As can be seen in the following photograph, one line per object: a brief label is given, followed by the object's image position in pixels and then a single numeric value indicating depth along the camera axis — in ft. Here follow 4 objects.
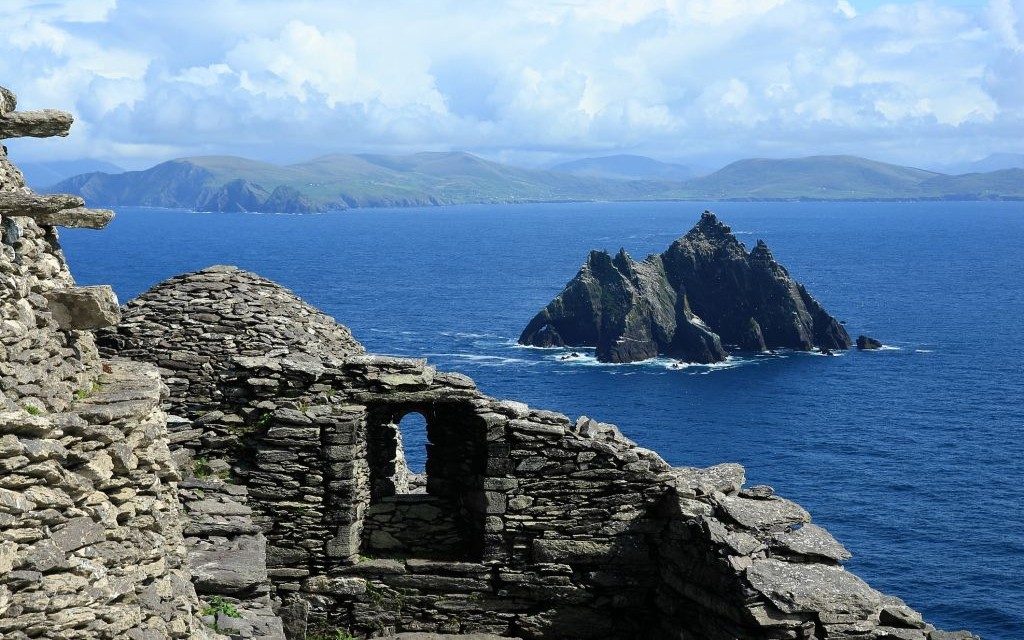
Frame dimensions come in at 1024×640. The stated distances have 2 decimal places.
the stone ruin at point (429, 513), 55.31
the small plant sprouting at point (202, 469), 65.51
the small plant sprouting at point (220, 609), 47.80
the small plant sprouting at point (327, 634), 65.51
